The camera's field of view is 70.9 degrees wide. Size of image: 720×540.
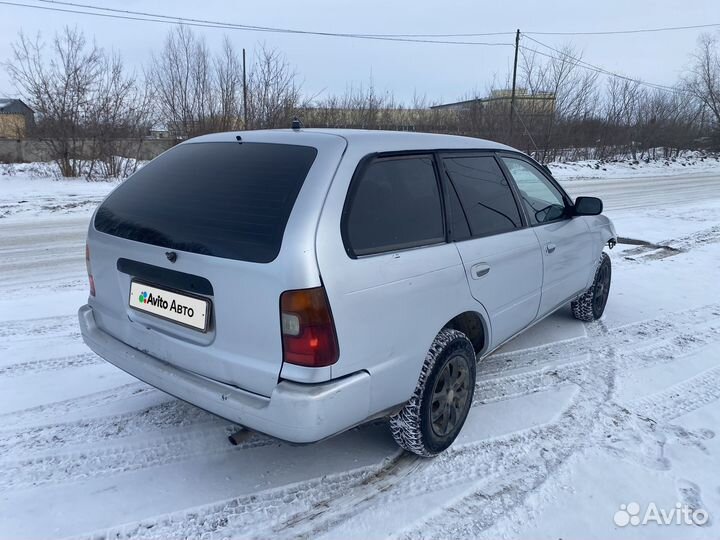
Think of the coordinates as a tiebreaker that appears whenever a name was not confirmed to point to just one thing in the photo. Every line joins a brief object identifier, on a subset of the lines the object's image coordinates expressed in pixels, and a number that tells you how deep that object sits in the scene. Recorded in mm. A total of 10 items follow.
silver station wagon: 2129
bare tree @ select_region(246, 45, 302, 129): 22516
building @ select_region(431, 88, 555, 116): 28703
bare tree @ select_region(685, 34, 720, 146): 42812
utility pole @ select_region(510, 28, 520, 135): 27603
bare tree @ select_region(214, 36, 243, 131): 22578
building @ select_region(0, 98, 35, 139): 19188
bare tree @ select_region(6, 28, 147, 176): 18141
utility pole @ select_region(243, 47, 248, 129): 22203
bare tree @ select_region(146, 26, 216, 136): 22281
